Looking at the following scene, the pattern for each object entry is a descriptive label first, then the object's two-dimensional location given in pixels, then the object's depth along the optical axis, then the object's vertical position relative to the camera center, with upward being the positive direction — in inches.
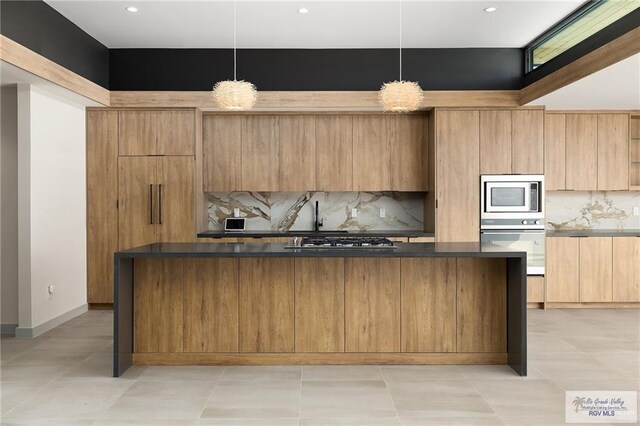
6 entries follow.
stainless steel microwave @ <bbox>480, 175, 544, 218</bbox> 232.4 +6.5
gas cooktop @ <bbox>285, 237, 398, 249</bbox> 146.4 -10.7
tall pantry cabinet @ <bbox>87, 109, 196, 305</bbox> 231.8 +11.5
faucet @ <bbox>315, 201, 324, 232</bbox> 259.0 -6.9
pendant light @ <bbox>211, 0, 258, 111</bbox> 142.6 +32.0
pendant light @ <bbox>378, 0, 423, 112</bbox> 142.7 +31.6
